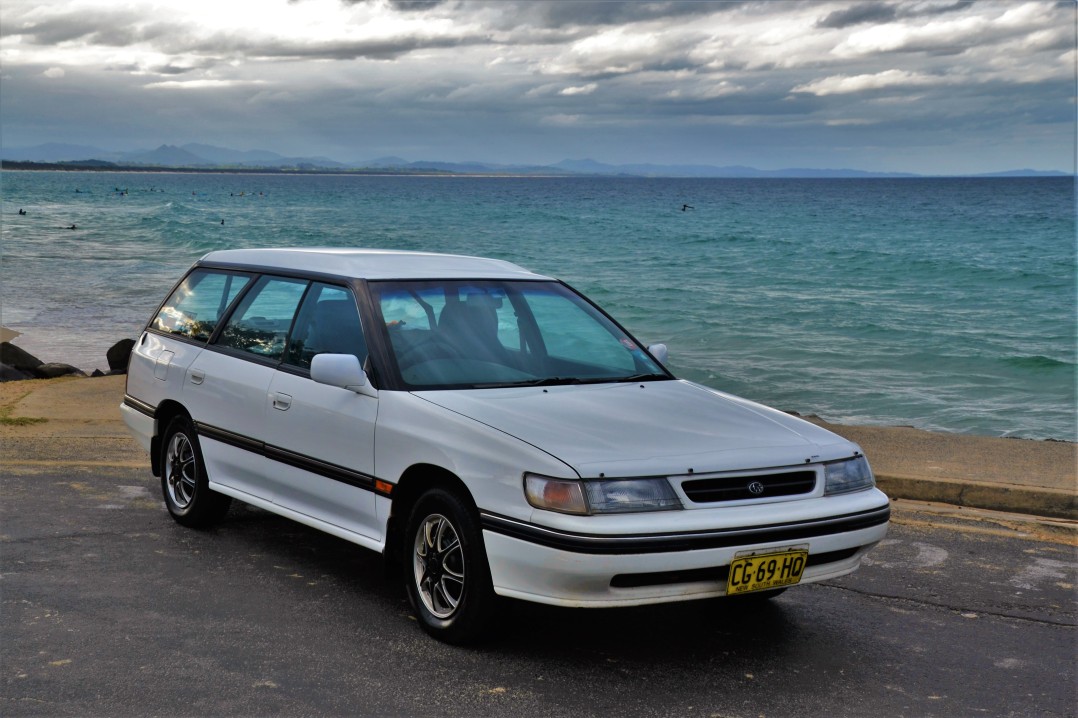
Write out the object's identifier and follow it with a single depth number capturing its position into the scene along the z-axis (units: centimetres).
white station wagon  427
